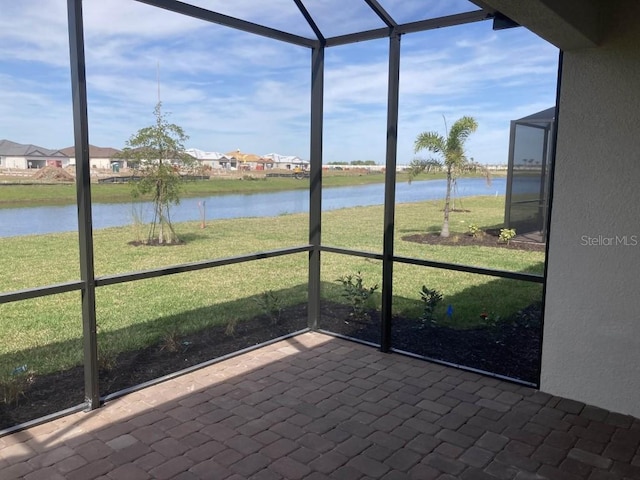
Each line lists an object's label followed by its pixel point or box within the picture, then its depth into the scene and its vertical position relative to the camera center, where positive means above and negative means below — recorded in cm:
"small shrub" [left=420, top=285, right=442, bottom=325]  438 -112
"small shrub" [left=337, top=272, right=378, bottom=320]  468 -113
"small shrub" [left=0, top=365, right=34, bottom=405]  293 -133
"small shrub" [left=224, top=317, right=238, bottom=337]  427 -135
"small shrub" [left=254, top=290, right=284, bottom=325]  473 -125
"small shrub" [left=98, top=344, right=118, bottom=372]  344 -135
